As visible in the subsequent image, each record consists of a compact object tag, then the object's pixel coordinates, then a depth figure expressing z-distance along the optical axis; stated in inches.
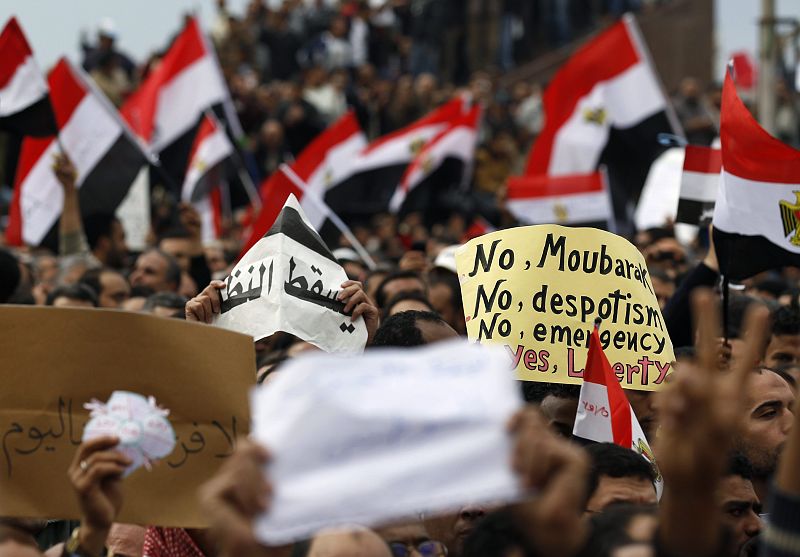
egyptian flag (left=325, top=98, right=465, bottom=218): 491.8
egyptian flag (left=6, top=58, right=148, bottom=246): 373.7
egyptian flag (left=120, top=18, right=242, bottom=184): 462.6
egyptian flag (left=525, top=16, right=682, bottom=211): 434.6
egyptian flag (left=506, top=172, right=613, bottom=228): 407.8
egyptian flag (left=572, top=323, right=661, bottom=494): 179.0
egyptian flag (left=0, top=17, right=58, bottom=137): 346.0
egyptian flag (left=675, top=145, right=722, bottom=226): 283.9
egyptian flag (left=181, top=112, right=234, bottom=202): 440.5
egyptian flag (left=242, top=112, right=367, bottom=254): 455.2
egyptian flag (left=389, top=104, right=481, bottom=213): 488.7
